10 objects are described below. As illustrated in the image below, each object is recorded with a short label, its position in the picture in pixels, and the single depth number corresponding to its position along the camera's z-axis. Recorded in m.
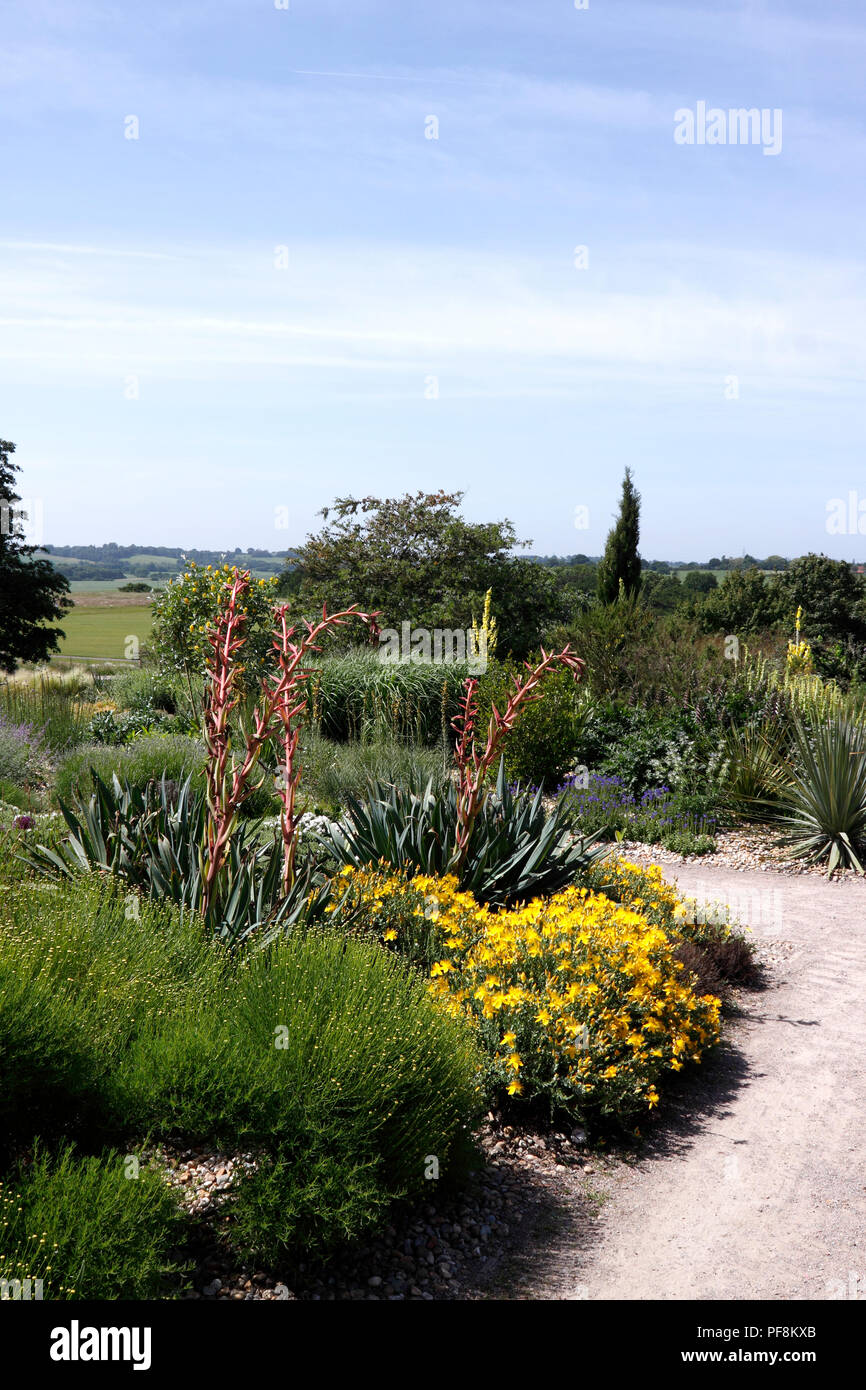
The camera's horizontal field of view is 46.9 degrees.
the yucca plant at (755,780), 9.84
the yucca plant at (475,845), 5.82
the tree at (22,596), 25.86
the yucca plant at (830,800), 8.93
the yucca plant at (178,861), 4.62
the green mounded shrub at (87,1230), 2.44
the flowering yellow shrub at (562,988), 4.23
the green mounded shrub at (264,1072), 2.95
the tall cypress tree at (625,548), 28.78
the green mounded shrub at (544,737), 10.70
